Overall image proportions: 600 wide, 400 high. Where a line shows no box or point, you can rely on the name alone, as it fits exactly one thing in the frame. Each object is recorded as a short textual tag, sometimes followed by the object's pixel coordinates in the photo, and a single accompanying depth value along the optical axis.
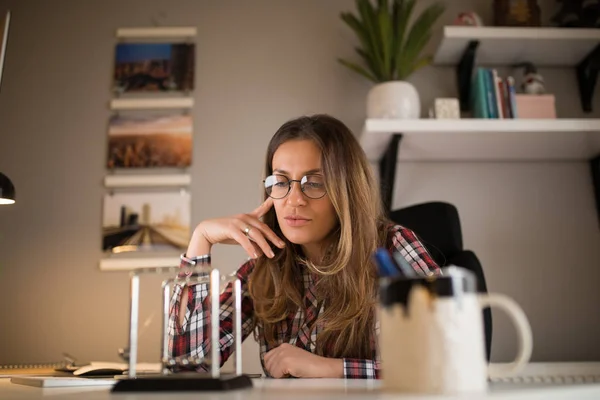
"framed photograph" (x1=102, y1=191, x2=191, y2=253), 2.20
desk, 0.46
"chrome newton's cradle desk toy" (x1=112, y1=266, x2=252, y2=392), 0.57
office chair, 1.50
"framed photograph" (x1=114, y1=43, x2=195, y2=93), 2.37
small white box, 1.98
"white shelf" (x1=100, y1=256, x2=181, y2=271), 2.17
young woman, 1.14
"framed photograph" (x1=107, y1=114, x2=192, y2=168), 2.28
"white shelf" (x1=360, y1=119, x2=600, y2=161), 1.89
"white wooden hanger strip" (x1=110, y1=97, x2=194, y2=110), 2.33
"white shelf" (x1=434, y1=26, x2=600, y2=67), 2.07
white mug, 0.48
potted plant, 1.97
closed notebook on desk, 0.71
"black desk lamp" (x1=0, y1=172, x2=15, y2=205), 1.72
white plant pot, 1.95
